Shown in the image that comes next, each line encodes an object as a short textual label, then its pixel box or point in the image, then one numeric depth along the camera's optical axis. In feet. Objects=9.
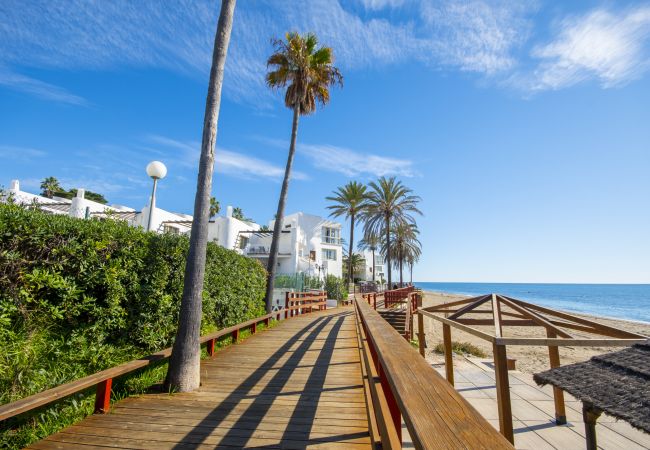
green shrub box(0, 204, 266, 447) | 12.00
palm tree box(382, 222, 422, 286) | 122.52
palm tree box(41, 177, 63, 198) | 154.41
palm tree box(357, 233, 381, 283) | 115.85
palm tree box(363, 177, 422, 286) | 102.99
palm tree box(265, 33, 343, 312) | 46.37
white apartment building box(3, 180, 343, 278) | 87.06
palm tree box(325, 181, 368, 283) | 109.82
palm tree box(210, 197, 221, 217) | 171.71
